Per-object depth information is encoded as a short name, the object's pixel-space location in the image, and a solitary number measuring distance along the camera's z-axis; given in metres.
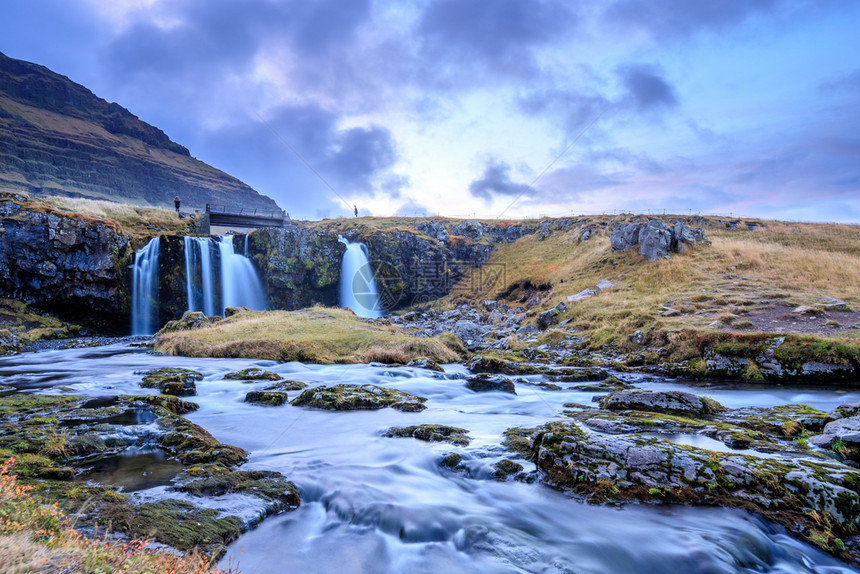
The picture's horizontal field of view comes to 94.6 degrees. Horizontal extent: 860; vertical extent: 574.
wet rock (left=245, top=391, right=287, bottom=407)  13.01
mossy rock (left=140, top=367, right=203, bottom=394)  14.20
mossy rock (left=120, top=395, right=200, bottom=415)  10.76
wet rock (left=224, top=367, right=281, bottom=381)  16.34
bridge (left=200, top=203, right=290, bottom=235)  56.91
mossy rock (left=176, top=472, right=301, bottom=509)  6.18
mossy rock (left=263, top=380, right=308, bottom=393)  14.89
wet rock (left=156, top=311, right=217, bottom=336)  29.33
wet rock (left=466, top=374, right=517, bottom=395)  15.82
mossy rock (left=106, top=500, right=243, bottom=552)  4.49
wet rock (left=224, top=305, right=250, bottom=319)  33.66
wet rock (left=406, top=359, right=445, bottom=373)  19.33
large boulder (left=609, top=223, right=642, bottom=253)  40.25
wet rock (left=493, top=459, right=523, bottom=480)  7.88
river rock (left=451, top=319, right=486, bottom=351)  29.77
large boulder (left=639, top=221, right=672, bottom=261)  36.25
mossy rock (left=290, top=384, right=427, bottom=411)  12.71
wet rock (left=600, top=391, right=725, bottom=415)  10.91
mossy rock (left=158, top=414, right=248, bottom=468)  7.48
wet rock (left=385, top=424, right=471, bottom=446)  9.74
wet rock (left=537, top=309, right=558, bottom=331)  31.41
